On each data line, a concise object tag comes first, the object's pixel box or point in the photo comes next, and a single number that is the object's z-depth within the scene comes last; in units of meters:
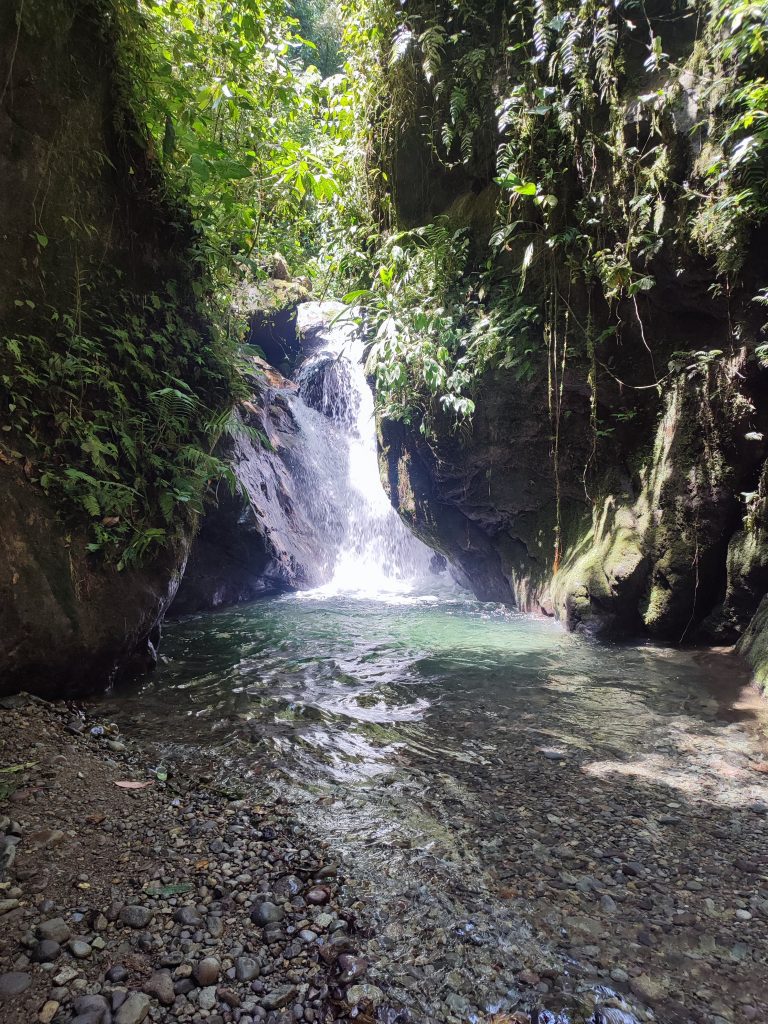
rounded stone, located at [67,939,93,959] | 1.80
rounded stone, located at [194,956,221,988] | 1.76
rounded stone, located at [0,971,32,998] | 1.63
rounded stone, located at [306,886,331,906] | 2.16
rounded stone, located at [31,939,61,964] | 1.76
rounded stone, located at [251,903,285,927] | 2.04
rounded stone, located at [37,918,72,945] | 1.84
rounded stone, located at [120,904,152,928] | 1.96
